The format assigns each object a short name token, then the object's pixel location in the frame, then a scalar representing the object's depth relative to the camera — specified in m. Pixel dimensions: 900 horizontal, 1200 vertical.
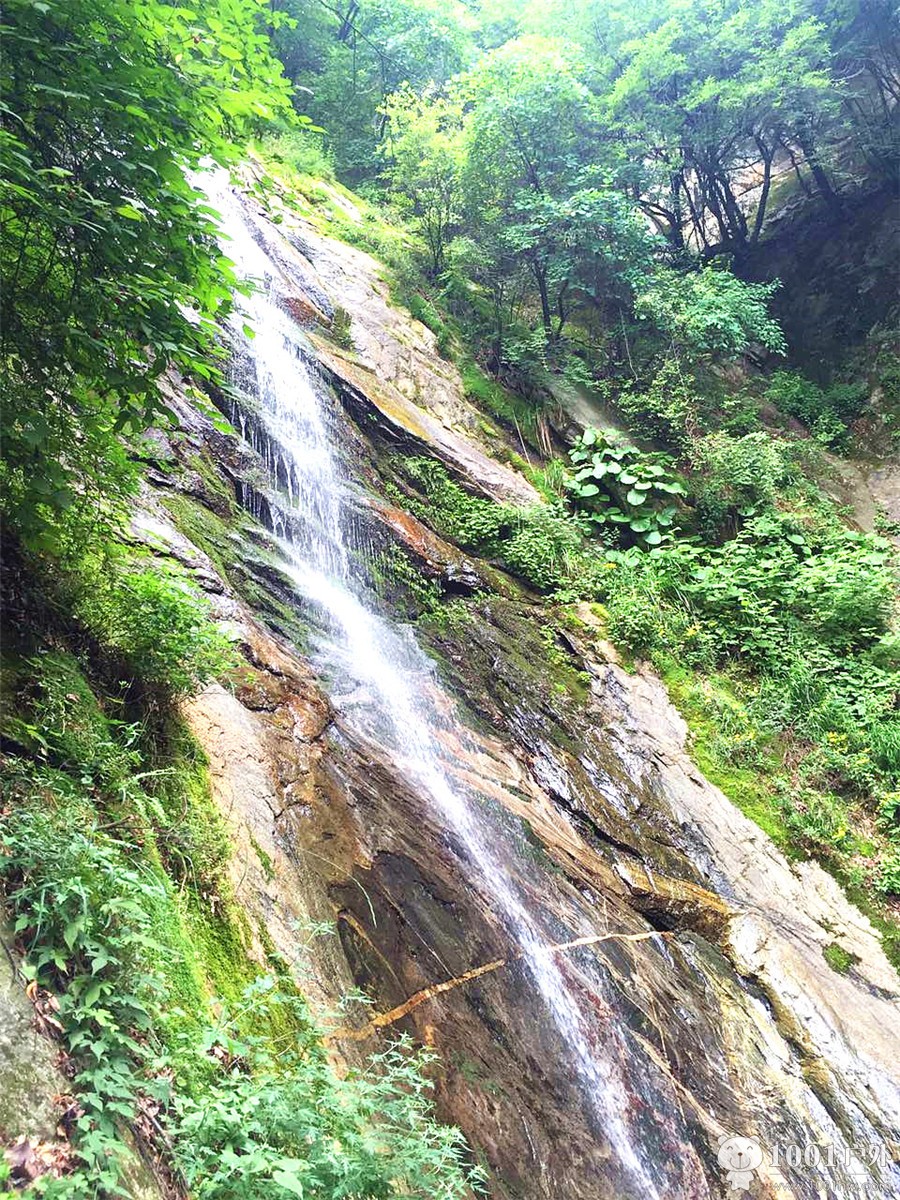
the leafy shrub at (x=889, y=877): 6.02
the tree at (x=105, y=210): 2.60
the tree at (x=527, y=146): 11.81
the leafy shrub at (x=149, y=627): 3.65
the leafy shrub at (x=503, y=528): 9.05
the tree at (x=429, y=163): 12.53
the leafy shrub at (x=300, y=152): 14.99
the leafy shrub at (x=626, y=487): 10.48
